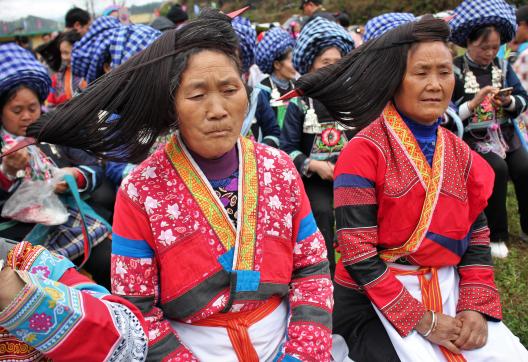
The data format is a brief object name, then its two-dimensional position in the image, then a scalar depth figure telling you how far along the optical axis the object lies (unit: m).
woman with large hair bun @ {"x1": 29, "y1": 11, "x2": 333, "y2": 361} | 1.76
